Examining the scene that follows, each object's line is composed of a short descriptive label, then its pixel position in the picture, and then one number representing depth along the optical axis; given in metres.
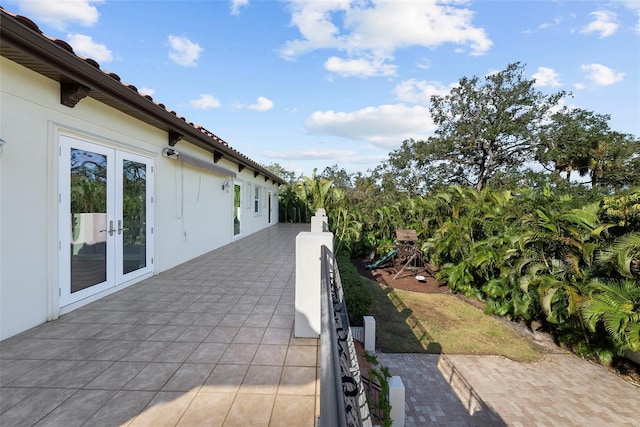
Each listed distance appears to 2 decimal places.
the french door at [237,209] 12.00
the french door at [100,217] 4.37
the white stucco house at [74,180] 3.53
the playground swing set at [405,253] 11.57
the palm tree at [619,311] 4.92
